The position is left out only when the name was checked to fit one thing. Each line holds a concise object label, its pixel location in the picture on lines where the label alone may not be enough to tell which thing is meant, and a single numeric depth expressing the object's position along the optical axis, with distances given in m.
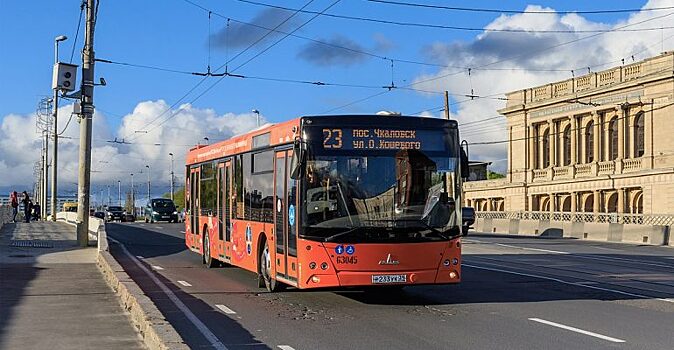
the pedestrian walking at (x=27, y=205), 53.66
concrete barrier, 41.62
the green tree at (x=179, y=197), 154.38
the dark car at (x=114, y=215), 78.06
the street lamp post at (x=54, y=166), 62.06
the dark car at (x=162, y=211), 63.72
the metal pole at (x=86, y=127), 26.31
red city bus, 13.50
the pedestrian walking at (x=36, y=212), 64.97
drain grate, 28.03
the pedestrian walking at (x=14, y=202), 55.25
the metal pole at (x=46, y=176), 78.06
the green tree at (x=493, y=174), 126.98
